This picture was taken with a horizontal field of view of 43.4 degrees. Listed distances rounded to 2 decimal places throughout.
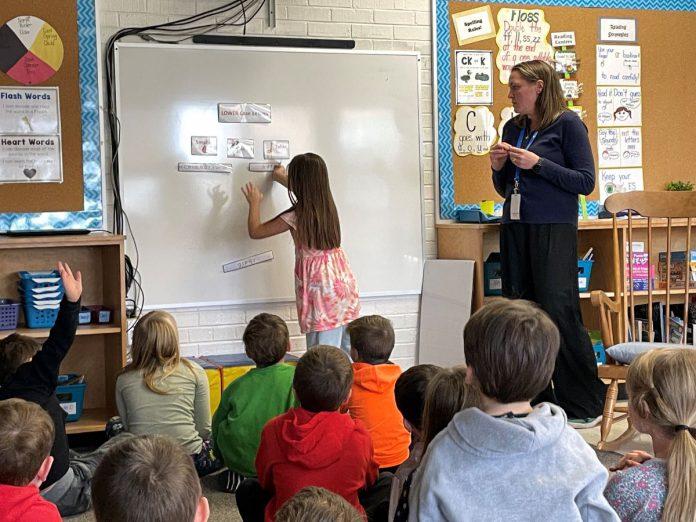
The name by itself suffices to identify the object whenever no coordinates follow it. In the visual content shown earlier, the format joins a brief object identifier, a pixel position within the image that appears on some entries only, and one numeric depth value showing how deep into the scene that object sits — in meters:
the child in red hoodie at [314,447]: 2.32
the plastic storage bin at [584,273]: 4.83
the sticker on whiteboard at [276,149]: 4.59
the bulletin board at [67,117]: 4.16
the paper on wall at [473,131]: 4.98
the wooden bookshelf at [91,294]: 3.92
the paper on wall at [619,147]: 5.20
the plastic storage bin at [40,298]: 4.00
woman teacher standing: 4.06
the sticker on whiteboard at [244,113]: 4.51
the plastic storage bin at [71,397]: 4.04
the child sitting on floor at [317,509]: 1.21
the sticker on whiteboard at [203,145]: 4.46
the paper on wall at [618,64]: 5.17
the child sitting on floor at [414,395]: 2.23
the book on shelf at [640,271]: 5.03
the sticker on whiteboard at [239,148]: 4.52
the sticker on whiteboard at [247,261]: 4.56
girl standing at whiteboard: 4.19
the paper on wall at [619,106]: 5.19
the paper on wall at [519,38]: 5.02
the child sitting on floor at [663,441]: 1.72
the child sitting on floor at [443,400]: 1.93
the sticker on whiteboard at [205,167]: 4.45
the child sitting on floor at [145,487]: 1.28
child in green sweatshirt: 3.12
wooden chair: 3.71
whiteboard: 4.39
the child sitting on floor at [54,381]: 2.71
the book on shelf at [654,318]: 4.95
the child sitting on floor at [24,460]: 1.70
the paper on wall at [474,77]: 4.97
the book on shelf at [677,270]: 5.11
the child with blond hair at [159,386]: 3.30
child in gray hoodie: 1.54
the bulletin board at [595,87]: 4.96
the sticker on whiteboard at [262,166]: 4.56
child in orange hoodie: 2.88
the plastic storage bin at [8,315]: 3.96
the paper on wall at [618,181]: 5.20
